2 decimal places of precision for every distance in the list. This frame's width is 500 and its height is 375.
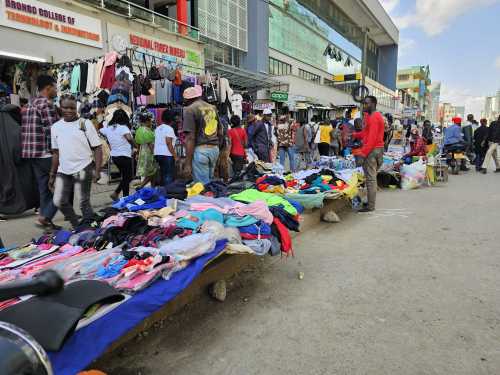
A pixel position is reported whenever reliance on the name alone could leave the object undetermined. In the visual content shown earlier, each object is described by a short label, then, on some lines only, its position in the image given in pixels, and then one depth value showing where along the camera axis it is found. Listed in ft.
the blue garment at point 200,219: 10.09
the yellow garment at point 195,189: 14.00
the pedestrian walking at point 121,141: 20.38
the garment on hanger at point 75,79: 24.09
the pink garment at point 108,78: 22.80
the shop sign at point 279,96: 70.59
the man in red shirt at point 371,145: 20.77
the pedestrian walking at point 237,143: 25.67
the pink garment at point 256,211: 11.00
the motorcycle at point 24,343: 3.01
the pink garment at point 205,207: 11.63
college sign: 29.27
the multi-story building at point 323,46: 81.61
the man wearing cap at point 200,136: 14.84
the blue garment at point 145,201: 11.75
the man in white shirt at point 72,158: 14.08
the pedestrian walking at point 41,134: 15.58
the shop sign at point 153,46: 38.52
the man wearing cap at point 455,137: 39.37
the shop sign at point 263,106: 50.13
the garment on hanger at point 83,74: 24.00
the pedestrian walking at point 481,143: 41.39
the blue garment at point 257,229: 10.47
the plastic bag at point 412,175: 29.73
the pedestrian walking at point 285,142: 37.91
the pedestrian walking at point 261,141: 28.25
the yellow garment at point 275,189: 15.93
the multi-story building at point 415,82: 264.52
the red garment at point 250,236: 10.36
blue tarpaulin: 5.41
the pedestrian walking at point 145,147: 23.29
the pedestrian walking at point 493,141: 38.73
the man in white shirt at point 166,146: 22.48
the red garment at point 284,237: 11.21
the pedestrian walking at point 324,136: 38.99
